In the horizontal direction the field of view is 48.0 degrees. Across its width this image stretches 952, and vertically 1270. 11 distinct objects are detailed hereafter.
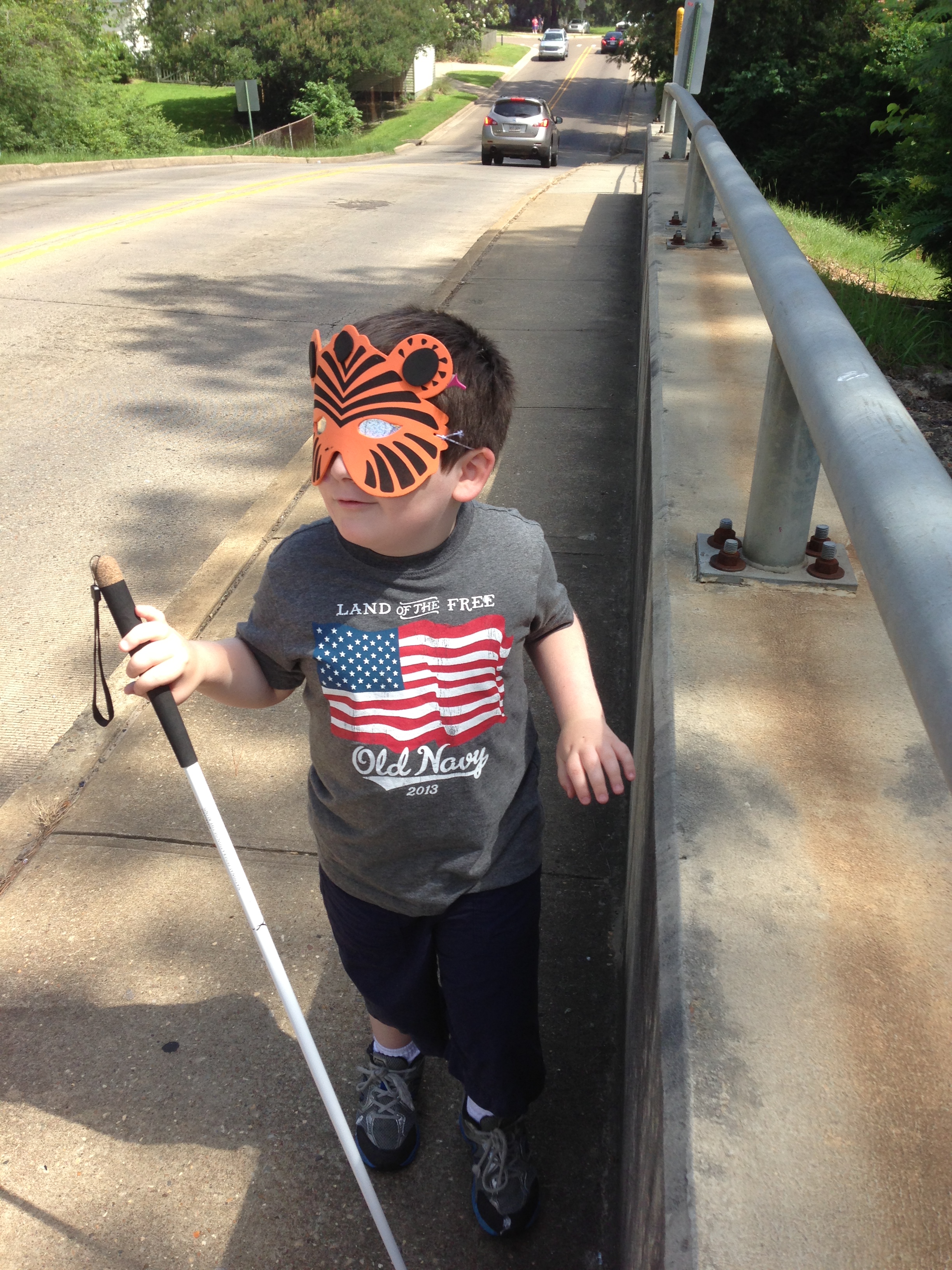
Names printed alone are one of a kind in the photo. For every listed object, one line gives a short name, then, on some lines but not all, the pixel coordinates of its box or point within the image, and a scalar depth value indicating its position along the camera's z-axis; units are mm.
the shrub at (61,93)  26625
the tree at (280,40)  39656
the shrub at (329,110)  38875
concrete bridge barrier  1081
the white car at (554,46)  67500
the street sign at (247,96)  31172
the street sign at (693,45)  8617
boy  1611
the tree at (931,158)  5867
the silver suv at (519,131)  27312
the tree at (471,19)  58969
